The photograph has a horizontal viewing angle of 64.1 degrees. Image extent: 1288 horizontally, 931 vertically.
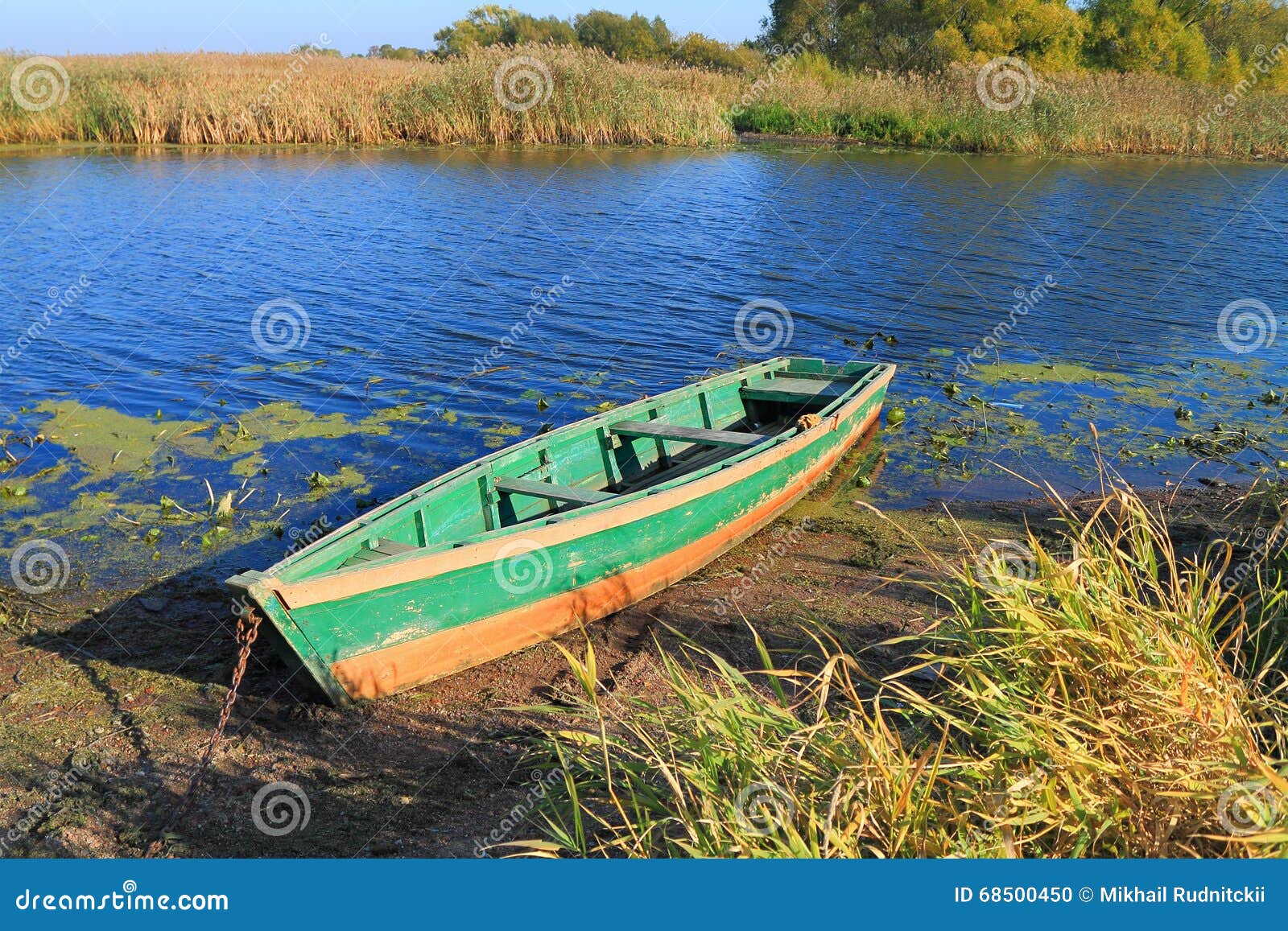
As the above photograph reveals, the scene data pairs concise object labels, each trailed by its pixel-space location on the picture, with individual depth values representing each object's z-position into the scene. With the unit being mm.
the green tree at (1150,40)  37875
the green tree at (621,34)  46062
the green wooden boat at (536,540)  5262
